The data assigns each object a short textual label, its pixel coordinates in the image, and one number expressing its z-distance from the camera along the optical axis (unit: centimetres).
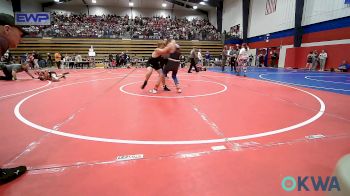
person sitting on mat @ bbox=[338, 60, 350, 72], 1531
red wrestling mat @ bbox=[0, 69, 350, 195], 214
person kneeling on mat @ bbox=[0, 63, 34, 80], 1052
